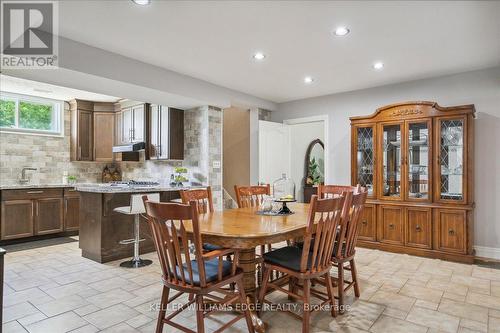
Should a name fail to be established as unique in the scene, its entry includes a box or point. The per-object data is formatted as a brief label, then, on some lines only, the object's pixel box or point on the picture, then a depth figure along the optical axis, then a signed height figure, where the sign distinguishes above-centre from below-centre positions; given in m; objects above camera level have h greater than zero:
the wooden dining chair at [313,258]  2.04 -0.68
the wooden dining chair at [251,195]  3.44 -0.30
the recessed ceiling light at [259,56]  3.51 +1.31
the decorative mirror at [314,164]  6.37 +0.10
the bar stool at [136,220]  3.58 -0.63
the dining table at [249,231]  1.94 -0.42
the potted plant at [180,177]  5.06 -0.14
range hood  5.35 +0.38
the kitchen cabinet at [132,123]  5.54 +0.85
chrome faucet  5.40 -0.14
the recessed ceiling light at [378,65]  3.80 +1.30
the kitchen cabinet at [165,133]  5.11 +0.61
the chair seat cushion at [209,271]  1.91 -0.68
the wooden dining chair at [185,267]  1.77 -0.63
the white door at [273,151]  5.53 +0.33
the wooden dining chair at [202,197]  2.93 -0.28
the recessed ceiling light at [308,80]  4.44 +1.31
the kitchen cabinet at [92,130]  5.96 +0.76
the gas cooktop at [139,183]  5.21 -0.25
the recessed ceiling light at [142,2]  2.40 +1.32
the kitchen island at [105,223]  3.88 -0.71
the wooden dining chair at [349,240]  2.49 -0.61
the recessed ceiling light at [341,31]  2.84 +1.30
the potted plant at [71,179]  6.00 -0.20
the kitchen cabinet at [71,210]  5.31 -0.71
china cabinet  3.88 -0.11
